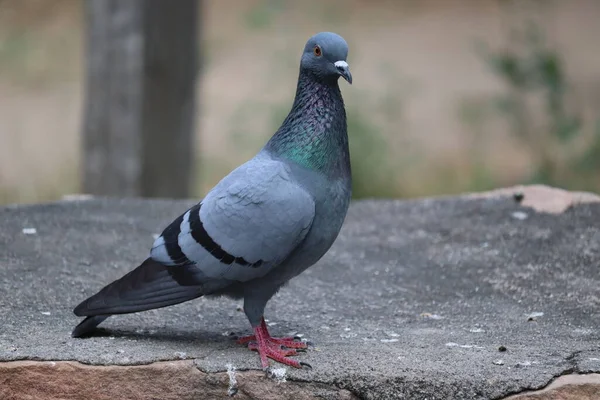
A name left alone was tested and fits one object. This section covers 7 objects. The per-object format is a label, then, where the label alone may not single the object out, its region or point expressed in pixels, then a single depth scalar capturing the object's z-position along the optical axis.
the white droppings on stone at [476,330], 7.60
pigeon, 6.63
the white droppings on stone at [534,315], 8.00
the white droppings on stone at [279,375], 6.51
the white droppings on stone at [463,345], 7.15
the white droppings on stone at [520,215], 10.45
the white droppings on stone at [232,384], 6.51
